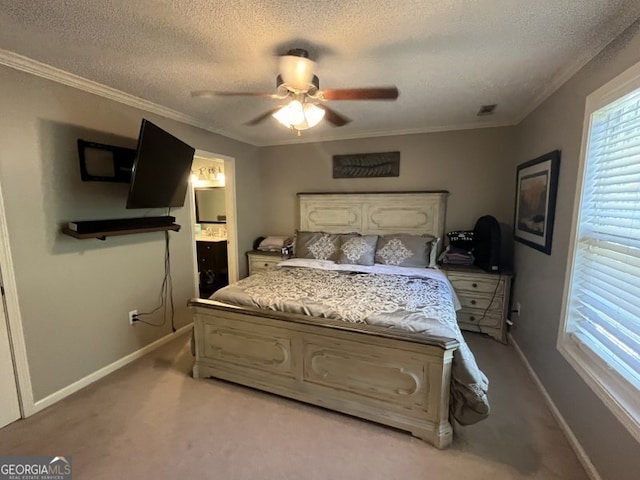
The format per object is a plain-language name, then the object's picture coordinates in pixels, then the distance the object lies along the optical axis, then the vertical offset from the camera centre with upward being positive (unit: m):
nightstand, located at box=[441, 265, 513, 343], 3.07 -0.97
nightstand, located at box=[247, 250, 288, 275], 4.11 -0.77
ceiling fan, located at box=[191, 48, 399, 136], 1.71 +0.65
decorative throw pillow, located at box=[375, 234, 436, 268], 3.32 -0.53
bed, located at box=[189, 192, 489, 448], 1.78 -0.94
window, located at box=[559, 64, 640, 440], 1.43 -0.29
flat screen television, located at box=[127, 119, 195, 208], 2.16 +0.27
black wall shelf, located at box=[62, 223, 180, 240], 2.15 -0.22
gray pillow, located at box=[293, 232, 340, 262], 3.67 -0.52
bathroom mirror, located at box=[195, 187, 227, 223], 5.12 -0.03
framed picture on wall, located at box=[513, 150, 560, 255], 2.21 +0.03
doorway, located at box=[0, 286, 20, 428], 1.94 -1.16
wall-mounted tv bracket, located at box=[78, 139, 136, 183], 2.25 +0.34
